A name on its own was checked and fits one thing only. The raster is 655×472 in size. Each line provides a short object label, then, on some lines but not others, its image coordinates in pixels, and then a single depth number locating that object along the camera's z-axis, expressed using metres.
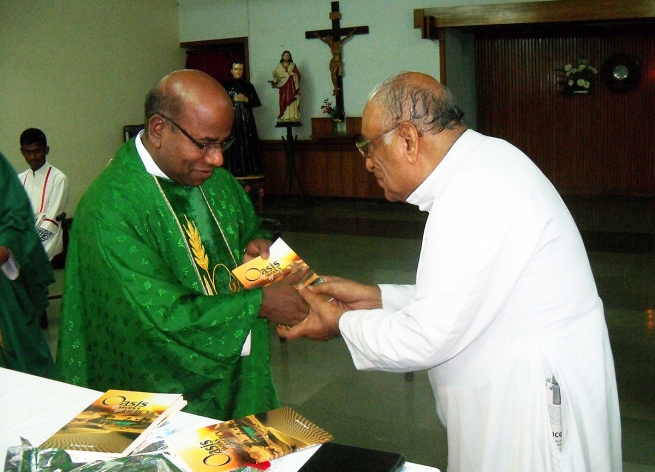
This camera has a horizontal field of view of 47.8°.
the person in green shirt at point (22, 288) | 3.50
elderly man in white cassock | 1.69
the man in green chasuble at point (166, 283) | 2.11
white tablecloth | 1.52
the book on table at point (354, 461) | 1.41
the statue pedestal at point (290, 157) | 10.63
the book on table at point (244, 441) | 1.47
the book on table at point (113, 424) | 1.51
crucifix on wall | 10.34
